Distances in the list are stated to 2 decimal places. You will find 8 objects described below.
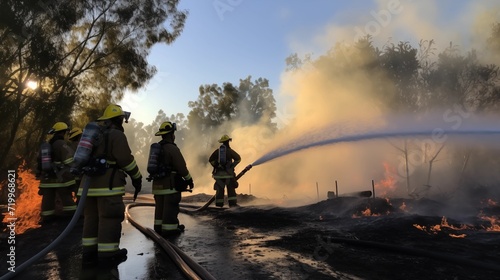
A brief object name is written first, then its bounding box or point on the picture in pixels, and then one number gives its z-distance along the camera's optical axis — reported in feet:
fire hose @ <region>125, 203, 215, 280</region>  11.80
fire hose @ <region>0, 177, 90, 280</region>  11.90
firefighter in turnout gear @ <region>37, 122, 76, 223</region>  26.02
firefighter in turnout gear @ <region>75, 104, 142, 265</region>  14.64
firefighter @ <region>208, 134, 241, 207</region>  35.40
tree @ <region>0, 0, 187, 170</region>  54.49
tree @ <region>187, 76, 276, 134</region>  156.76
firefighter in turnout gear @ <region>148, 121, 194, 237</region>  21.03
